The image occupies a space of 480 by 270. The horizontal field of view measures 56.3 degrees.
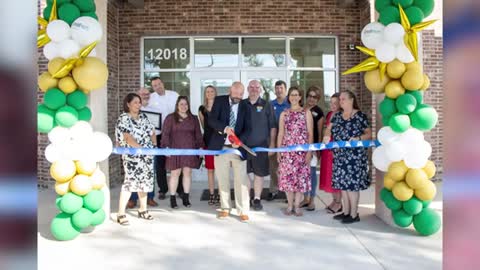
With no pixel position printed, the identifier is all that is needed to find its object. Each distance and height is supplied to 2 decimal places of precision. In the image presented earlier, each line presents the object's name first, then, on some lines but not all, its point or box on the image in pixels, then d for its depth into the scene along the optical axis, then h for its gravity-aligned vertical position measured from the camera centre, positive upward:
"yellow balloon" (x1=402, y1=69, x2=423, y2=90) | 4.82 +0.54
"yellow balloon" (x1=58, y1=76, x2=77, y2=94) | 4.78 +0.47
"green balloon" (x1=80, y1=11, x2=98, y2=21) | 4.93 +1.26
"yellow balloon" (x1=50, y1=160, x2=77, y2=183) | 4.69 -0.43
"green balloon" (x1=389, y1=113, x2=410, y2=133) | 4.81 +0.07
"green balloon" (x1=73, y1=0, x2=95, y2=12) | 4.91 +1.36
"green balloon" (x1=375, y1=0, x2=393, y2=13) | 5.10 +1.44
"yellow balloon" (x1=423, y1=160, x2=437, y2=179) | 4.89 -0.45
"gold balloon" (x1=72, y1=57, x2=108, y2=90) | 4.77 +0.59
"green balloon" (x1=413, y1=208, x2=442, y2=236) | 4.82 -1.01
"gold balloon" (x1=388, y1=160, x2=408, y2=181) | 4.90 -0.46
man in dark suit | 5.71 -0.17
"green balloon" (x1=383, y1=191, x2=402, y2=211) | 5.04 -0.83
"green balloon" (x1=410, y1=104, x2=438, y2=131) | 4.75 +0.12
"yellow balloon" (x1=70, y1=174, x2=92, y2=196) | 4.75 -0.60
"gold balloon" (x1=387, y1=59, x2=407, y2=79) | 4.90 +0.67
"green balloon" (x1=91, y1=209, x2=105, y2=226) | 4.95 -0.99
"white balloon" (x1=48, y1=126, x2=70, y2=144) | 4.71 -0.07
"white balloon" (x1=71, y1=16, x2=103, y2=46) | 4.71 +1.04
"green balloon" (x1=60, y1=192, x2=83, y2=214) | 4.72 -0.78
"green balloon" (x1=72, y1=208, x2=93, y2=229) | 4.78 -0.96
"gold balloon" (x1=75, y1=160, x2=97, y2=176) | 4.80 -0.41
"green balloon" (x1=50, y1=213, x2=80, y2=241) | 4.75 -1.06
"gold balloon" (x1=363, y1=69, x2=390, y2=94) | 5.07 +0.54
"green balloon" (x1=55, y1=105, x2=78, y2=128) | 4.69 +0.12
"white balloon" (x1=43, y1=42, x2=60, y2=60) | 4.74 +0.83
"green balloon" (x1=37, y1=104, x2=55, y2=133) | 4.65 +0.10
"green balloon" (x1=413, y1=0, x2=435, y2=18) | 4.91 +1.37
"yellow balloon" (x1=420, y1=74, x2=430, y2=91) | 4.93 +0.51
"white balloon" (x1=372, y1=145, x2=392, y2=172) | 5.07 -0.34
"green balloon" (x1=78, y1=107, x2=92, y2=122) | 4.92 +0.16
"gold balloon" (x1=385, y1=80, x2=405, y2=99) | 4.94 +0.44
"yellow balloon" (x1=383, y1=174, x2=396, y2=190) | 5.05 -0.60
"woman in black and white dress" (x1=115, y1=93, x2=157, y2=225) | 5.52 -0.36
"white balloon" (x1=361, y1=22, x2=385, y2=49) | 5.03 +1.07
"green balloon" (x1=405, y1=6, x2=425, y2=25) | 4.85 +1.23
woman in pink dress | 5.81 -0.31
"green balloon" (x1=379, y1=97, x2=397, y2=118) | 5.02 +0.25
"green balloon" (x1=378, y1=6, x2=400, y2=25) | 4.96 +1.27
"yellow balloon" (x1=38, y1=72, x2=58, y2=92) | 4.78 +0.50
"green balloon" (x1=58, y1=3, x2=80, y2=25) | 4.79 +1.24
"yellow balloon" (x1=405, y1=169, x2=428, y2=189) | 4.80 -0.53
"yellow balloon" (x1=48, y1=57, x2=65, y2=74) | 4.73 +0.68
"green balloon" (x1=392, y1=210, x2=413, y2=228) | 4.99 -1.00
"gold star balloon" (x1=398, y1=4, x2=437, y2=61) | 4.78 +1.06
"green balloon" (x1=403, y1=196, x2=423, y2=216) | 4.89 -0.84
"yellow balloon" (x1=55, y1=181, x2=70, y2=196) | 4.78 -0.63
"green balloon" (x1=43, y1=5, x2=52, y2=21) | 4.91 +1.29
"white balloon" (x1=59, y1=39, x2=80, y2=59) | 4.68 +0.85
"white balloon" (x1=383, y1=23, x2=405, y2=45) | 4.82 +1.03
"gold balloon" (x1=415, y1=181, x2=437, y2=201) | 4.83 -0.68
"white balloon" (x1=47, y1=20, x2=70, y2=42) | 4.66 +1.02
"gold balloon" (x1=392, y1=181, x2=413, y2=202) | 4.87 -0.68
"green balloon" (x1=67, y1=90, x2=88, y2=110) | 4.82 +0.32
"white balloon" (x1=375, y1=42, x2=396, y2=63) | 4.90 +0.84
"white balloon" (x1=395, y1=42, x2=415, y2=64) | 4.85 +0.82
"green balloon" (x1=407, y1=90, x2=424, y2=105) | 4.93 +0.37
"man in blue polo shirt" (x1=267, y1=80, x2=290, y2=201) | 6.62 +0.28
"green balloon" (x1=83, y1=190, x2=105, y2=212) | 4.84 -0.78
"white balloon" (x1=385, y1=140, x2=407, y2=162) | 4.81 -0.24
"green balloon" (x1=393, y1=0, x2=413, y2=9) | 4.92 +1.39
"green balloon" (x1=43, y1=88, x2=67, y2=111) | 4.70 +0.31
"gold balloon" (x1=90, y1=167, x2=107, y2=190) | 4.91 -0.56
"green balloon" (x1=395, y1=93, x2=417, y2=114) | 4.80 +0.28
